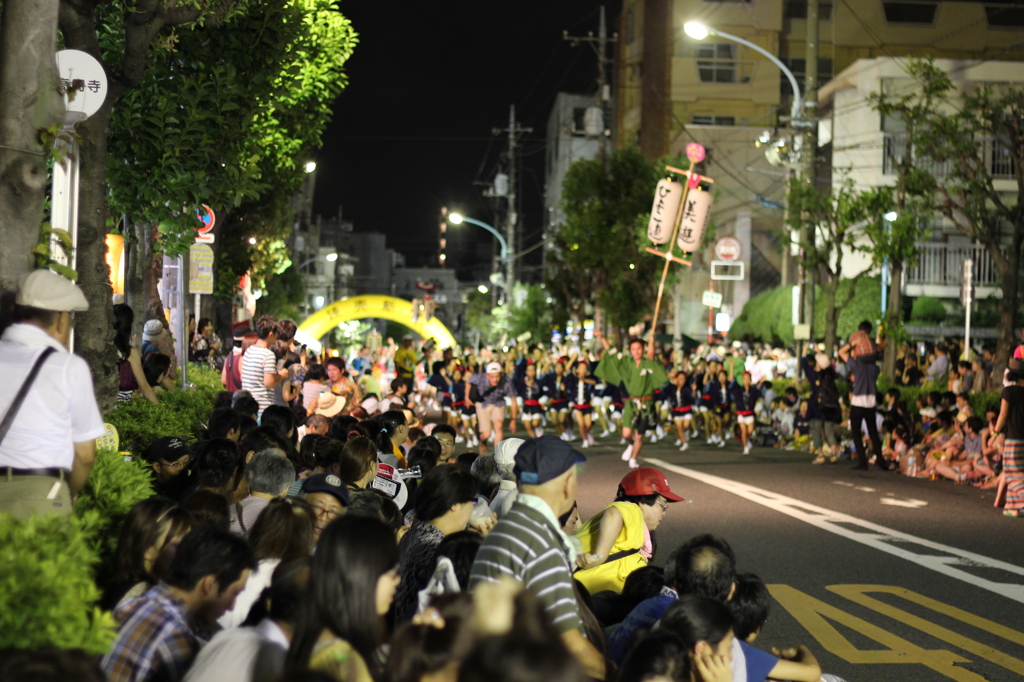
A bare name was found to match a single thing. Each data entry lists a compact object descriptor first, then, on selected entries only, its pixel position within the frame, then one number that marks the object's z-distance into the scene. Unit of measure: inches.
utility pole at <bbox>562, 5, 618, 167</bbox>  1665.8
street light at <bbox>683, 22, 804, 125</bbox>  883.4
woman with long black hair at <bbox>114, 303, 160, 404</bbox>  406.6
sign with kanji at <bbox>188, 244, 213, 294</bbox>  631.2
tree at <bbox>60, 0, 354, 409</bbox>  403.5
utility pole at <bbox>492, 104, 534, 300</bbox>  2400.5
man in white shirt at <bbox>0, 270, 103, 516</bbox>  171.3
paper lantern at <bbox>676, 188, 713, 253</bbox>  1242.0
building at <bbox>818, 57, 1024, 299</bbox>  1323.8
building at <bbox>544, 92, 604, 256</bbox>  3262.8
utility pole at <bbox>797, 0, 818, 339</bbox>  910.4
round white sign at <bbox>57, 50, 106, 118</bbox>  269.0
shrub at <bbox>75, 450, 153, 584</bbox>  193.9
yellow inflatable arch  1736.0
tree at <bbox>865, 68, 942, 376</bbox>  840.3
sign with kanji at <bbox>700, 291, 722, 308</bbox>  1403.8
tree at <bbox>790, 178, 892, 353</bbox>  882.8
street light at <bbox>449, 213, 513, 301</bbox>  2240.7
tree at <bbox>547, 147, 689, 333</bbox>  1626.5
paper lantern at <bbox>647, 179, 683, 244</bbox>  1264.8
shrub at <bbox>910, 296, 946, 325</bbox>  1309.1
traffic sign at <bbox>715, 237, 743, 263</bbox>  1418.6
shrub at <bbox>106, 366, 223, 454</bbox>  358.3
